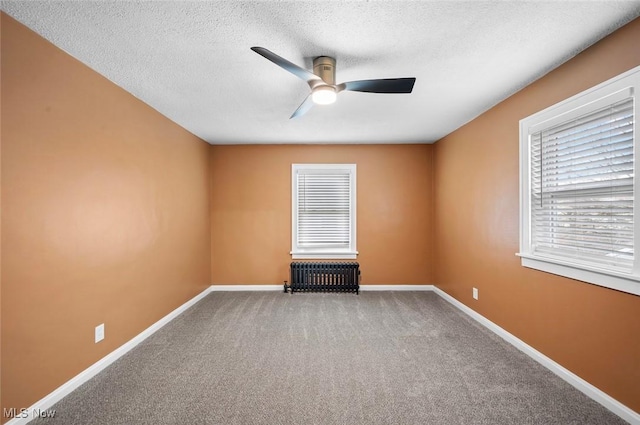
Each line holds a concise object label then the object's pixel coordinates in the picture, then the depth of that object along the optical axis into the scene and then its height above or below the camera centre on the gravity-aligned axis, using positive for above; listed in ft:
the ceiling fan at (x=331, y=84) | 6.86 +3.03
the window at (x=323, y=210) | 16.33 -0.01
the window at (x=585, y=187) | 6.11 +0.56
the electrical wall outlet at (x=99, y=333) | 7.99 -3.39
